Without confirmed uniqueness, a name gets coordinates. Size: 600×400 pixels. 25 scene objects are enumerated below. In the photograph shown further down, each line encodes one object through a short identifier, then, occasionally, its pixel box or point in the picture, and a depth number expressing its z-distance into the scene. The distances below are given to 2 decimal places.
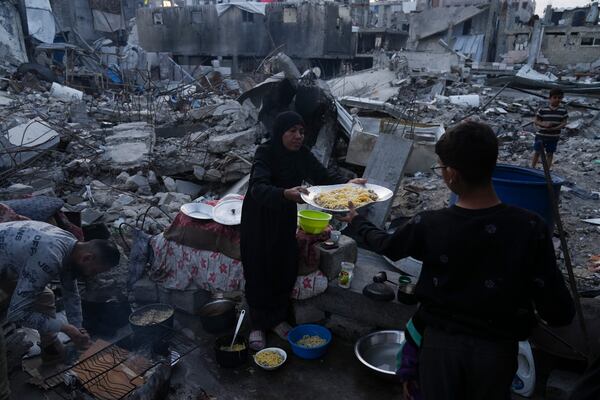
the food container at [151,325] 3.64
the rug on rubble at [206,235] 4.25
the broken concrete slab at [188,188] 8.17
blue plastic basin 3.82
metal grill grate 3.07
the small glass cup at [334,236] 4.31
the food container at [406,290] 3.34
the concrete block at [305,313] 4.12
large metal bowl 3.58
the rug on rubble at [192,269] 4.27
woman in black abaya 3.34
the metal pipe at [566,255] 2.52
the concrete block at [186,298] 4.43
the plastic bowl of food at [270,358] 3.55
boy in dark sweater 1.69
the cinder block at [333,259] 4.07
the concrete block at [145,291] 4.52
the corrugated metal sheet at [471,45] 35.34
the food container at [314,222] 4.09
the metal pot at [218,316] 4.06
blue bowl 3.69
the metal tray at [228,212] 4.25
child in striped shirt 8.25
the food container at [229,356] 3.59
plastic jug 3.09
